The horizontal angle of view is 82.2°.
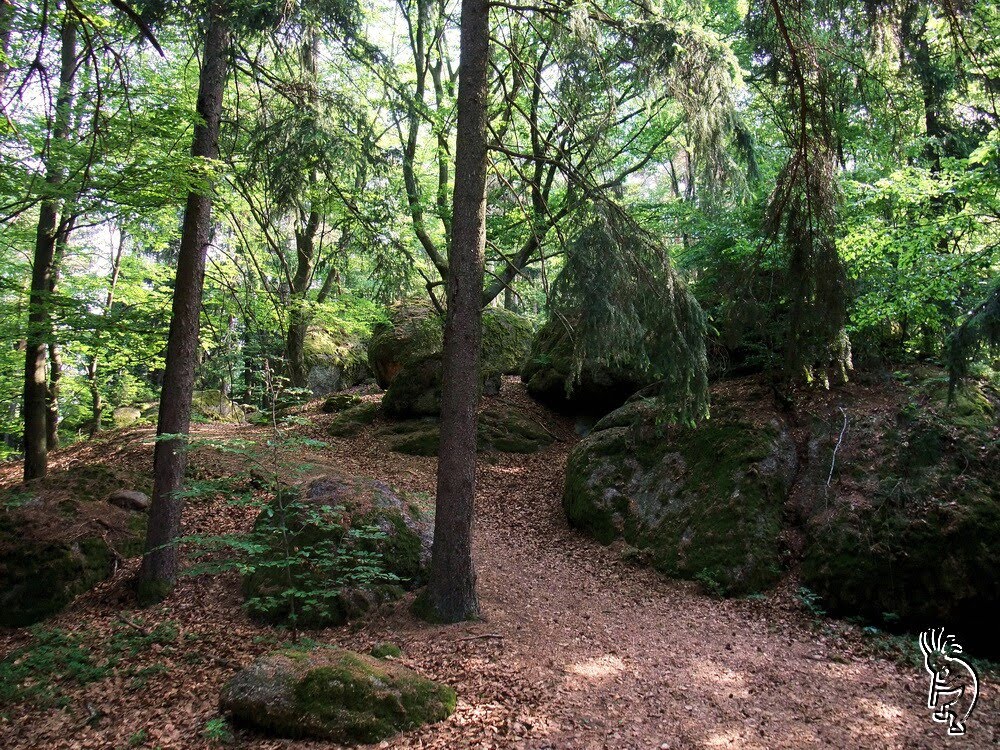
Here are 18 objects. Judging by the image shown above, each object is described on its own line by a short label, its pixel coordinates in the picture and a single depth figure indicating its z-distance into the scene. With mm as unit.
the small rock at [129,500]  8086
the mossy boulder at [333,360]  18188
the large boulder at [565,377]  12148
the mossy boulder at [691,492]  7383
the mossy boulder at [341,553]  6133
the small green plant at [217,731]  4098
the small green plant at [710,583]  7102
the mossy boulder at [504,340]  14375
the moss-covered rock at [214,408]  14757
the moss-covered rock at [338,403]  14562
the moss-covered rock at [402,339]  13852
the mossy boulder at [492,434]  11977
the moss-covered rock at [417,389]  12961
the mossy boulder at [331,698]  4039
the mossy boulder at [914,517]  6082
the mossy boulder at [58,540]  6539
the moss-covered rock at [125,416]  17766
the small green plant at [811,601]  6539
